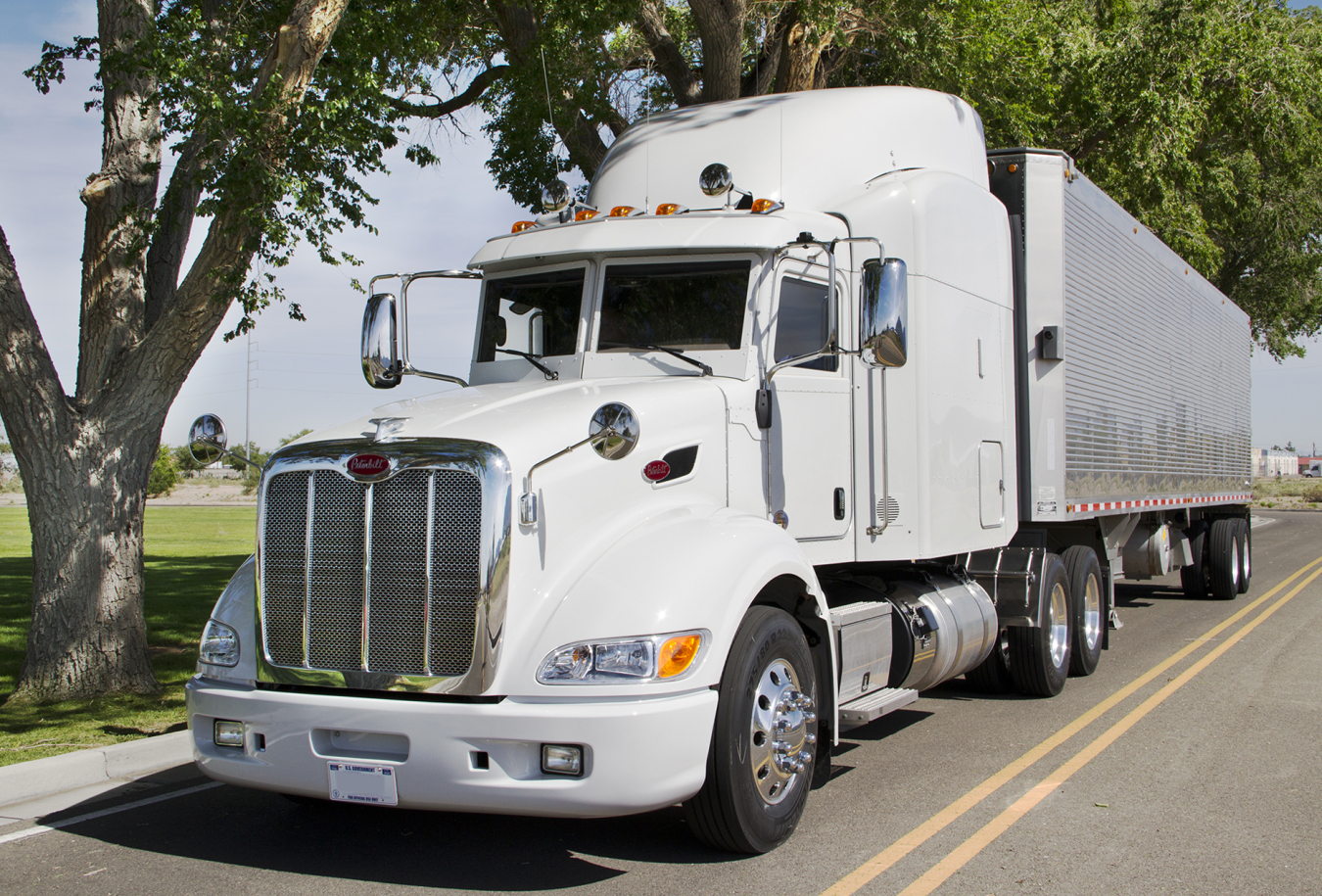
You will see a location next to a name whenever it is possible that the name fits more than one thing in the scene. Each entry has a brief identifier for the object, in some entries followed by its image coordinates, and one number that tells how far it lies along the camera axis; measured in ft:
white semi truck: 14.74
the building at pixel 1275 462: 550.77
